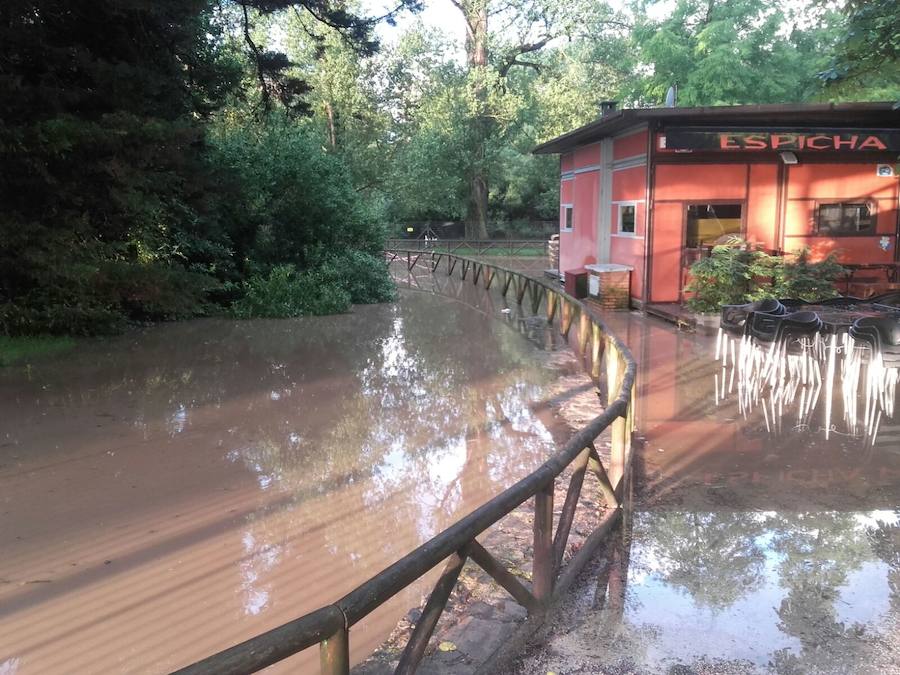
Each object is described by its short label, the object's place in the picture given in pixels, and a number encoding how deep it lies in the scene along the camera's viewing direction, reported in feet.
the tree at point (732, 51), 87.97
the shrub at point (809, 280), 39.50
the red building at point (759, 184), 43.45
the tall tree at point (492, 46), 102.99
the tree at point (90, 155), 33.19
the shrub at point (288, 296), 53.01
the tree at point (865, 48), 32.81
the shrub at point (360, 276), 57.77
